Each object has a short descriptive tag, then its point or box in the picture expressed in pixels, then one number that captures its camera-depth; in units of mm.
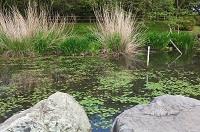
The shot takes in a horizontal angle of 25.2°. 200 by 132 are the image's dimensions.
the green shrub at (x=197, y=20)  26820
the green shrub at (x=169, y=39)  15734
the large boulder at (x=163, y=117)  3836
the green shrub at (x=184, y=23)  21797
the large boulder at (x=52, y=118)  4121
